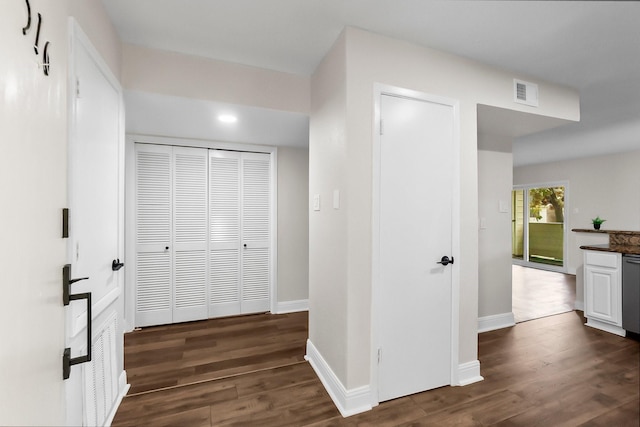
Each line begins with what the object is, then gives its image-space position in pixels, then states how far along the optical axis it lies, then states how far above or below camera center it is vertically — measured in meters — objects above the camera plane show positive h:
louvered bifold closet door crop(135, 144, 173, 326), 2.68 -0.22
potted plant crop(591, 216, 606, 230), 2.07 -0.07
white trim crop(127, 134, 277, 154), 2.65 +0.74
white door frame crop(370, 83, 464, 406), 1.57 -0.11
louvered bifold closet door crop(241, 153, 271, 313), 3.05 -0.22
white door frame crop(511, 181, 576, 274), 4.74 -0.99
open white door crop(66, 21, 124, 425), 1.10 -0.08
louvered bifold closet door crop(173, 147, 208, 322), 2.80 -0.23
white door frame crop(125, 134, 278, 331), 2.61 +0.22
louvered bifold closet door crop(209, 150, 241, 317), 2.93 -0.22
